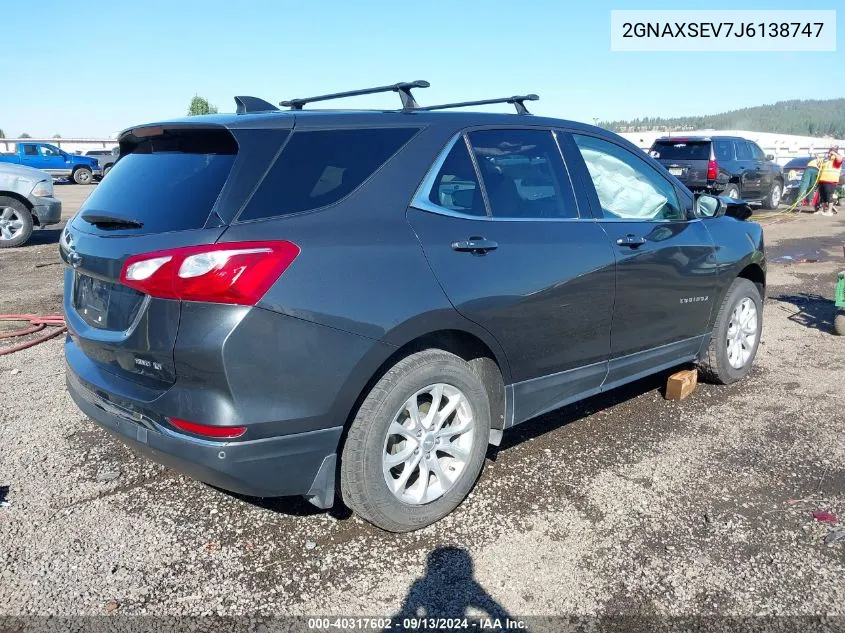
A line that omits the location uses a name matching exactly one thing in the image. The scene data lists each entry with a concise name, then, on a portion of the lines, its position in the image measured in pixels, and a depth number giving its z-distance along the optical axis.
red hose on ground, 5.80
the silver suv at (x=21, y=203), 11.23
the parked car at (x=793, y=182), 20.70
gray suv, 2.47
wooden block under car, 4.62
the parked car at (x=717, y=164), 16.02
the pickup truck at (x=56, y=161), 31.14
